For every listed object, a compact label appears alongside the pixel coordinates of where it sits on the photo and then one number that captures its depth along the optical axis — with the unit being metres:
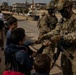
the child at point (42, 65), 1.52
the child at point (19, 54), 1.89
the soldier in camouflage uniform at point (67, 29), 2.20
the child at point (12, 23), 2.70
